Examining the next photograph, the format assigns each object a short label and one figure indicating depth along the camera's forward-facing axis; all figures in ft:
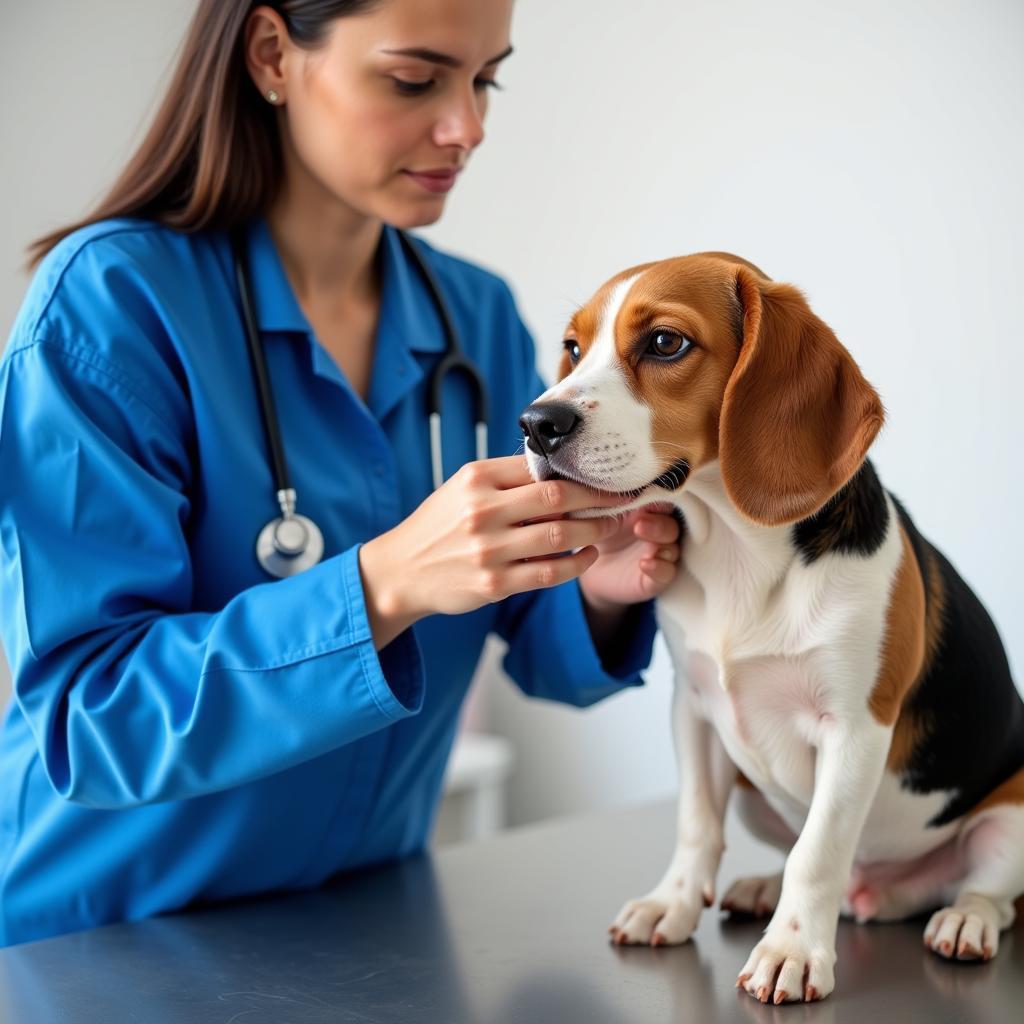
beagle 3.70
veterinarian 3.99
